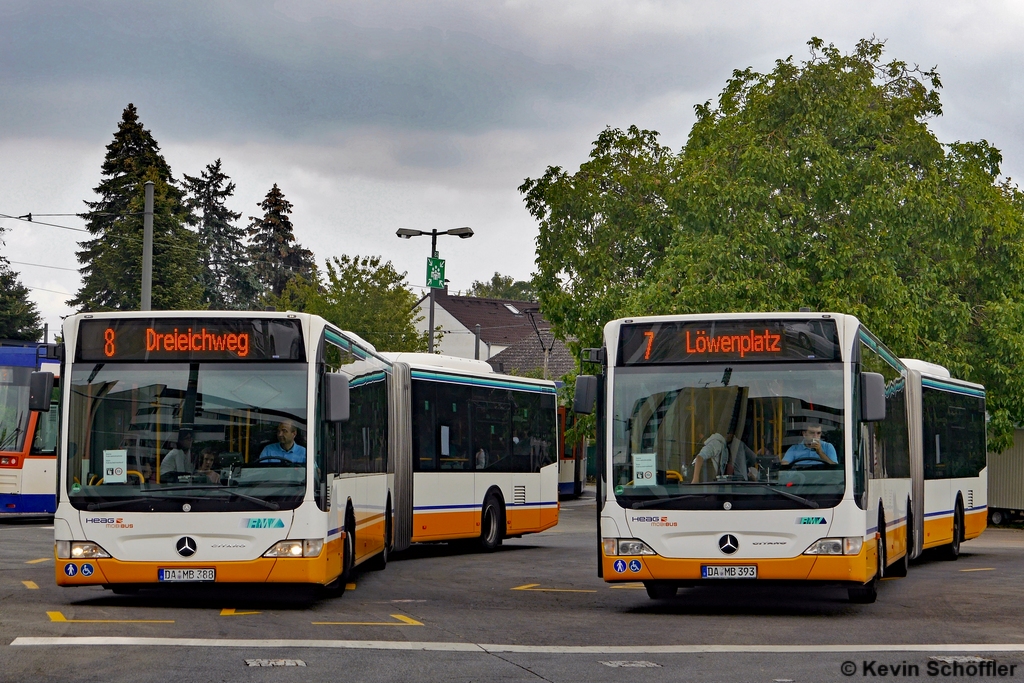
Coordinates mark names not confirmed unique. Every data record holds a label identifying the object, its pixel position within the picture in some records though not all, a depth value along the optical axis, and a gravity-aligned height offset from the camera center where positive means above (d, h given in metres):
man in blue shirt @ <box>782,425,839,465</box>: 13.57 +0.24
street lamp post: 43.16 +7.00
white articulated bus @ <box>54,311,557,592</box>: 13.30 +0.28
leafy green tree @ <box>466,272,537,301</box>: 150.88 +19.04
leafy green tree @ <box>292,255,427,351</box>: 69.56 +8.27
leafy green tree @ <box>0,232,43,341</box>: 78.25 +8.80
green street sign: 41.22 +5.66
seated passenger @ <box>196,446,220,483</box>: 13.33 +0.13
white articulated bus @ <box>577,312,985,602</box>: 13.50 +0.28
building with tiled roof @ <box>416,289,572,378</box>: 101.94 +10.59
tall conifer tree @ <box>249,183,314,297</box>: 99.06 +15.93
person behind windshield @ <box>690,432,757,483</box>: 13.59 +0.16
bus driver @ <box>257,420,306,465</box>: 13.36 +0.27
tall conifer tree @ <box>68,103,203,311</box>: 70.50 +11.69
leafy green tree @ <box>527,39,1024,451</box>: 31.89 +5.56
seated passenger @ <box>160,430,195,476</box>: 13.30 +0.19
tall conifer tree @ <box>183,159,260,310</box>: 89.94 +14.38
